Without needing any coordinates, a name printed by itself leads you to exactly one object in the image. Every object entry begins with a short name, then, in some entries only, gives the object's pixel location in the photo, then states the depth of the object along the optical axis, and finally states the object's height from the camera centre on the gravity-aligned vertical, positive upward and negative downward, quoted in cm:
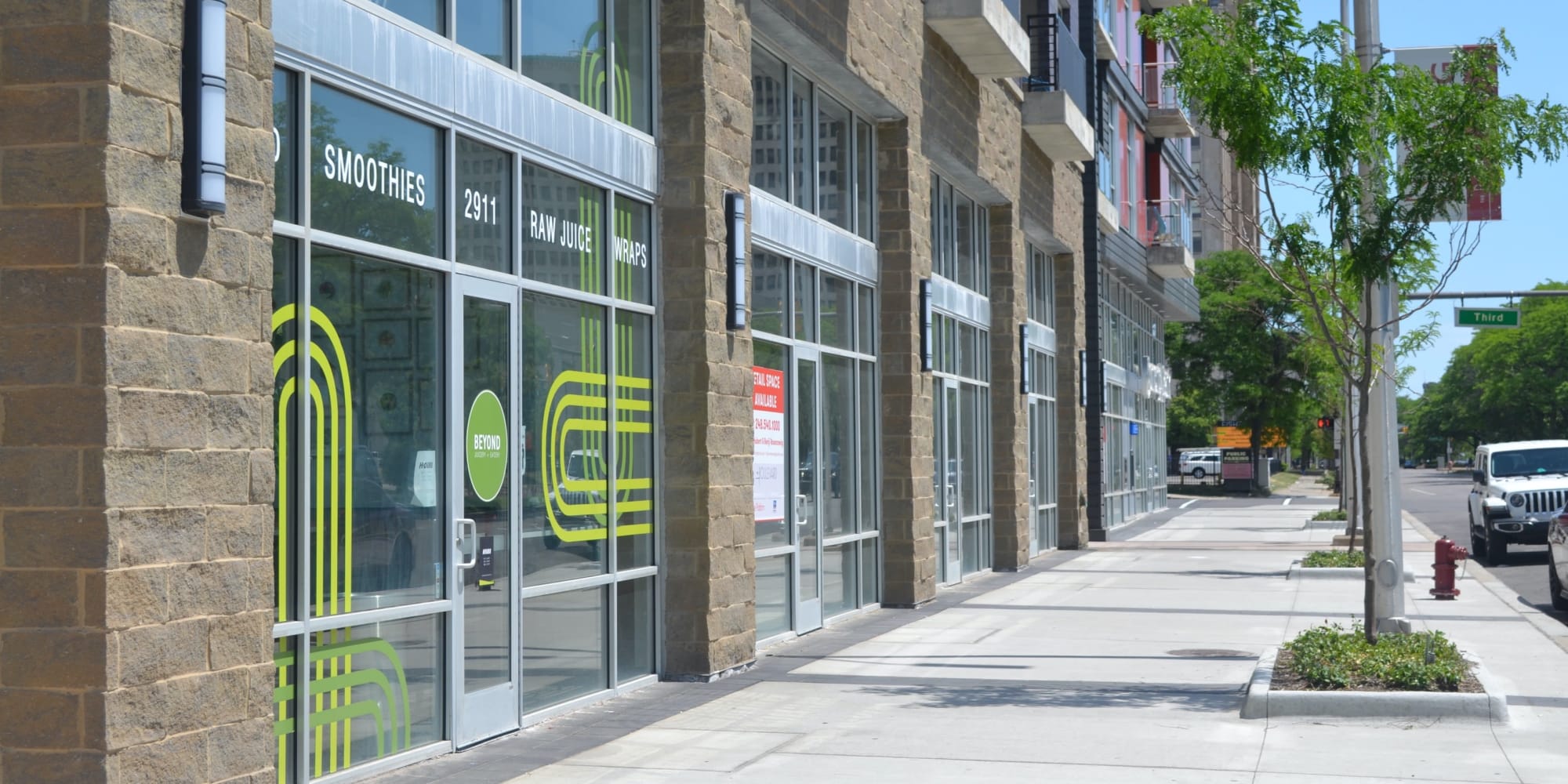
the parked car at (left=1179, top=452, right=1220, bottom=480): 7738 +40
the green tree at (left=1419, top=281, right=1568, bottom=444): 11119 +627
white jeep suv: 2420 -36
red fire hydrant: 1848 -112
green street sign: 2527 +242
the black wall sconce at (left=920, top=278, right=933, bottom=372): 1798 +167
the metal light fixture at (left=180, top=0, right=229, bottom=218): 634 +144
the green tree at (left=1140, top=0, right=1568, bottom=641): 1153 +245
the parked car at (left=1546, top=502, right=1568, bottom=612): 1719 -93
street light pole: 1295 +9
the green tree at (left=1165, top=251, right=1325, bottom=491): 6544 +480
